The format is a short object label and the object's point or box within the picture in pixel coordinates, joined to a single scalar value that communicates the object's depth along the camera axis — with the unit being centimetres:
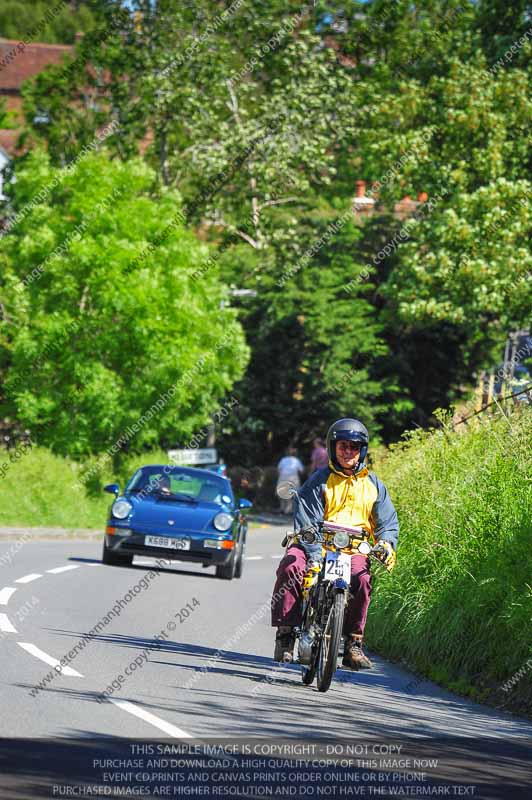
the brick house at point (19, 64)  8619
